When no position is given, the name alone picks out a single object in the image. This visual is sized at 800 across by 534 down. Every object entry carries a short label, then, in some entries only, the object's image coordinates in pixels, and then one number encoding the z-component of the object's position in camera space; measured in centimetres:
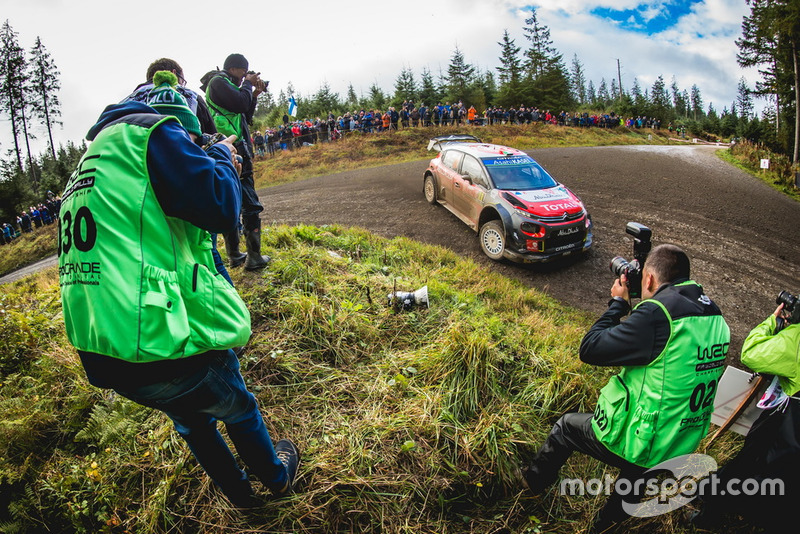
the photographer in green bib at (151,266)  142
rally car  681
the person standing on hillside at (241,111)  405
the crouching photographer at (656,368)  206
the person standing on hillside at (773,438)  236
